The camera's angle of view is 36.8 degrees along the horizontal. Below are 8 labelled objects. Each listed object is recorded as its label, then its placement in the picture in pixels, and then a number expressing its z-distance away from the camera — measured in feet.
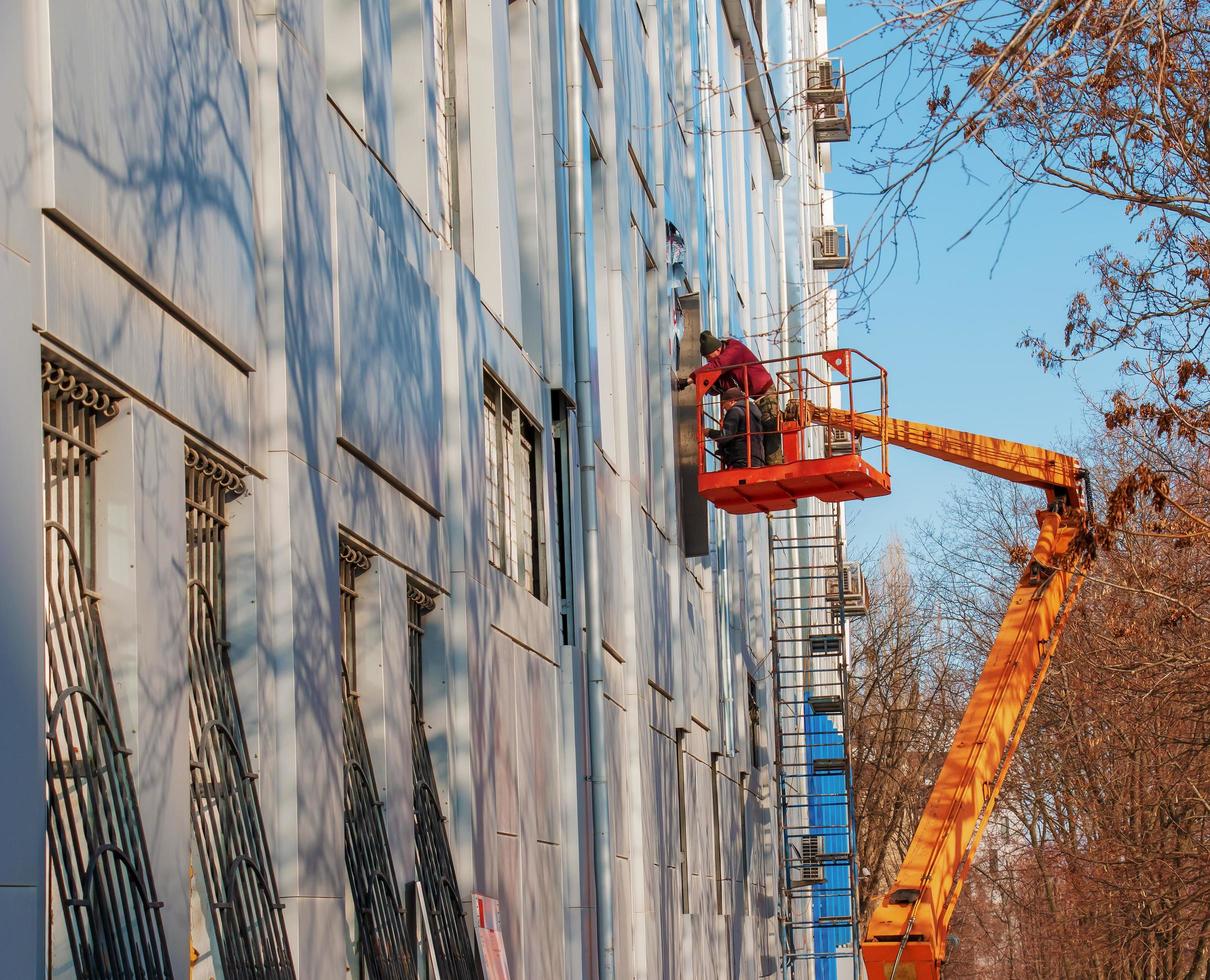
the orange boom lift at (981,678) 74.33
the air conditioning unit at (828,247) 209.67
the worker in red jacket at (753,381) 76.69
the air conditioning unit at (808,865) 118.73
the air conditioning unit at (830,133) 200.95
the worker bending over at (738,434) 76.59
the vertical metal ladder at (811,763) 118.32
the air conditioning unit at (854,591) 163.32
